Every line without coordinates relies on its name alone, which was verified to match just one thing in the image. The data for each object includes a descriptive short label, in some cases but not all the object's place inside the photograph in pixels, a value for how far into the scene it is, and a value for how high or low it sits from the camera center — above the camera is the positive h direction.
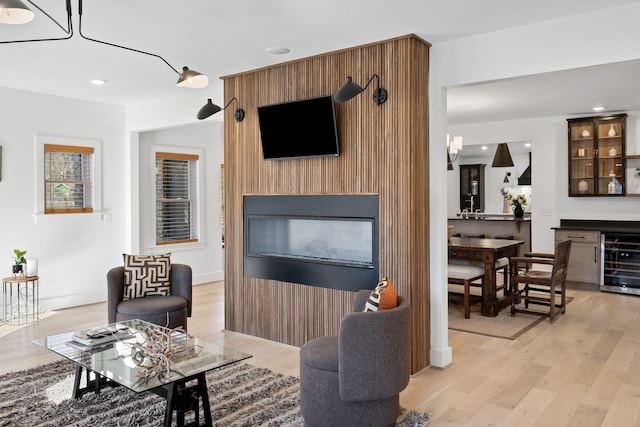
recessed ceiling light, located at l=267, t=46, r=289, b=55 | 3.97 +1.26
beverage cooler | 6.61 -0.77
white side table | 5.33 -1.00
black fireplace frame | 3.85 -0.32
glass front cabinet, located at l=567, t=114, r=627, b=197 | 7.06 +0.72
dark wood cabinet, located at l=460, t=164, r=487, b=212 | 11.78 +0.48
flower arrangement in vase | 8.30 -0.05
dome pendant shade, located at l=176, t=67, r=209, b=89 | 3.18 +0.82
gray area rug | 2.89 -1.21
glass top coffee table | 2.56 -0.84
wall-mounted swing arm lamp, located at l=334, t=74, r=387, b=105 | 3.50 +0.82
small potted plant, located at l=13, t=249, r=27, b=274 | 5.24 -0.54
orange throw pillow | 2.80 -0.52
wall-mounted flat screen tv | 3.99 +0.66
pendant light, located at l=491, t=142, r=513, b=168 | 9.06 +0.89
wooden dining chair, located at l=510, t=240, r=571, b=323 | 5.24 -0.78
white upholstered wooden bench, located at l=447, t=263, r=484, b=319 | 5.29 -0.74
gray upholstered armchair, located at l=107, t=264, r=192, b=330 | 4.12 -0.81
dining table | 5.41 -0.57
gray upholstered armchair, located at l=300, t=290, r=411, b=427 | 2.59 -0.88
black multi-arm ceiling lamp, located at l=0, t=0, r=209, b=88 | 2.15 +0.86
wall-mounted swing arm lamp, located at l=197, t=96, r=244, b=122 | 4.26 +0.84
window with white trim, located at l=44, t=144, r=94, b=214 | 5.84 +0.37
